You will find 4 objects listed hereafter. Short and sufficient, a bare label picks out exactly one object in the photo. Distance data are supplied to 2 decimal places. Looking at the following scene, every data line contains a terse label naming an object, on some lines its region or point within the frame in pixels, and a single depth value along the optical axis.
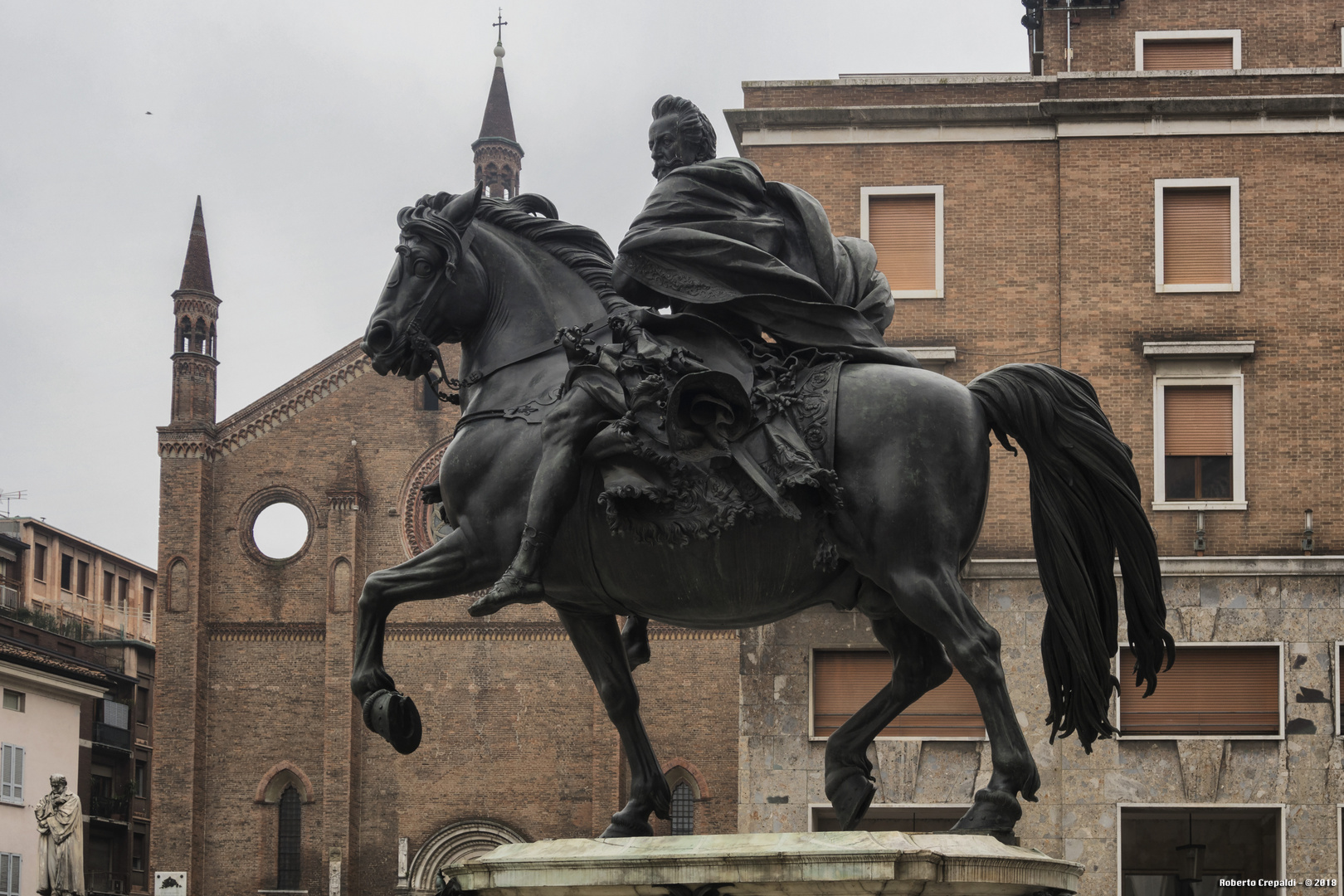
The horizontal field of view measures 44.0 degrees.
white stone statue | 28.94
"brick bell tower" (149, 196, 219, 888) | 44.78
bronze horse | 6.06
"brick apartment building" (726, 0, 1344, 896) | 25.06
